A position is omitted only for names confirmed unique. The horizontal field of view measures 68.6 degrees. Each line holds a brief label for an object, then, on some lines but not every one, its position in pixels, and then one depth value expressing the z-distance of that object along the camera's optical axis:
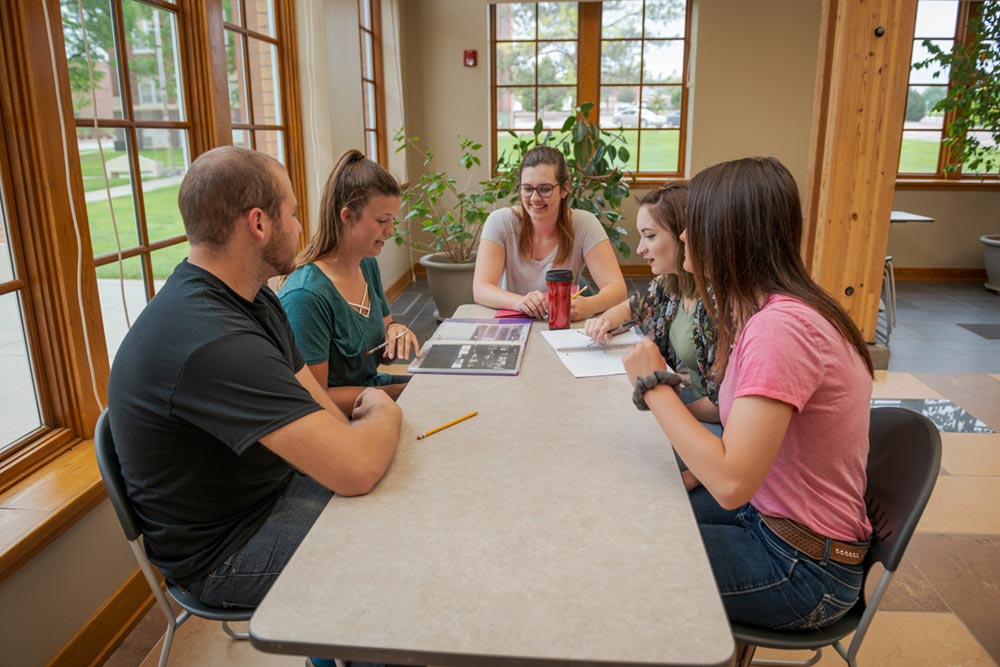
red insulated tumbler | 2.14
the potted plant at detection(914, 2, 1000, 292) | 5.16
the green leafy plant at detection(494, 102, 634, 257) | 5.04
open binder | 1.81
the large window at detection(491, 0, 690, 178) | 6.23
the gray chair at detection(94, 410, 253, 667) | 1.30
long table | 0.84
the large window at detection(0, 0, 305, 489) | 1.74
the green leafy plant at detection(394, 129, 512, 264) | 4.90
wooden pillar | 3.49
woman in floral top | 1.89
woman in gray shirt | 2.66
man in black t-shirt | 1.16
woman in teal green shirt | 1.85
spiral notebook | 1.80
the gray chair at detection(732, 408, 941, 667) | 1.24
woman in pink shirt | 1.16
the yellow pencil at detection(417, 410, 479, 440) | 1.40
